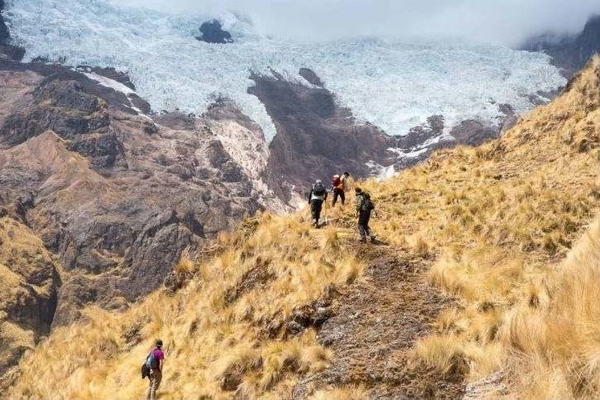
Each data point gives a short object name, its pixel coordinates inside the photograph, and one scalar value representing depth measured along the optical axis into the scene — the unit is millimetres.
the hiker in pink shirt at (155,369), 15539
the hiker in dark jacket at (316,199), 22072
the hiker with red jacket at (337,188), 24909
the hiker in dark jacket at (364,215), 18891
